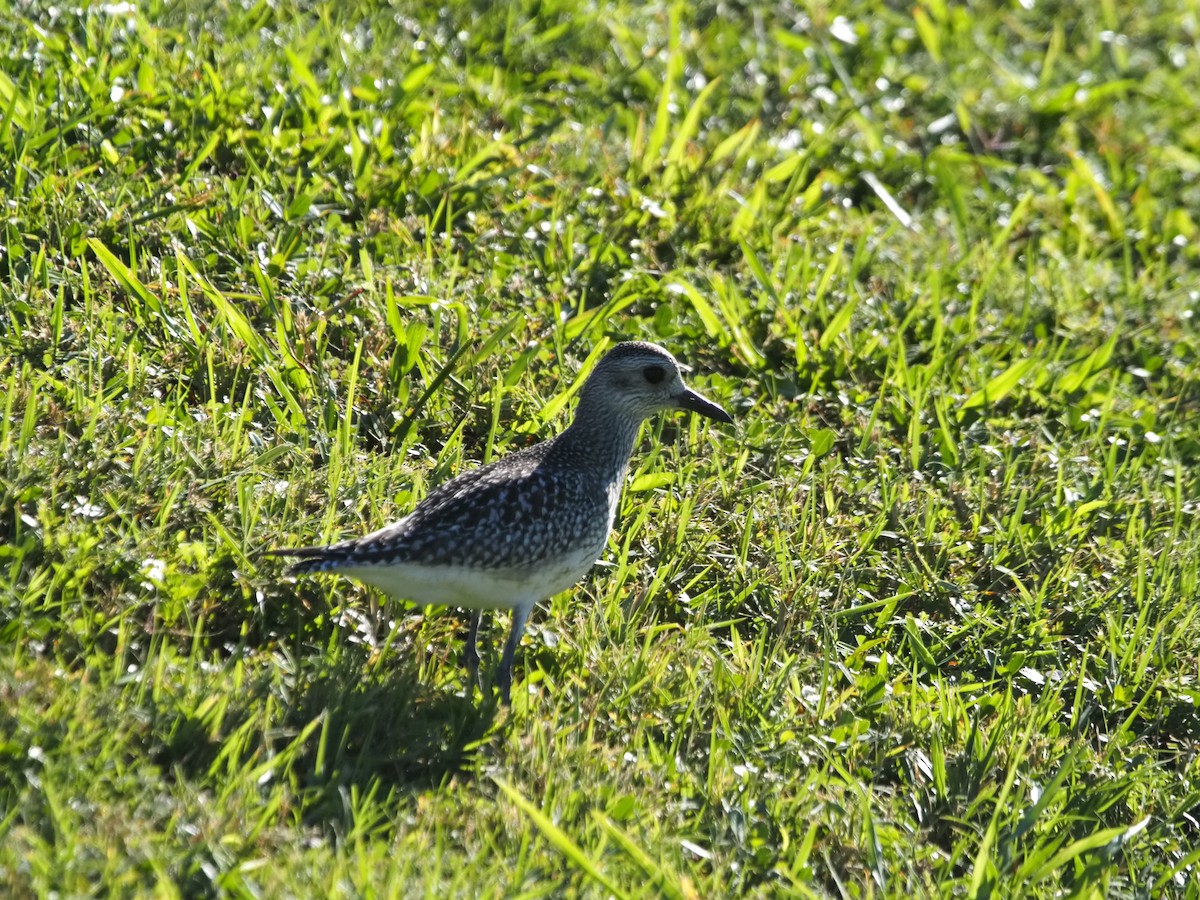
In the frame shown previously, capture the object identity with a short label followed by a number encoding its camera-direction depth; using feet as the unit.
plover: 34.14
